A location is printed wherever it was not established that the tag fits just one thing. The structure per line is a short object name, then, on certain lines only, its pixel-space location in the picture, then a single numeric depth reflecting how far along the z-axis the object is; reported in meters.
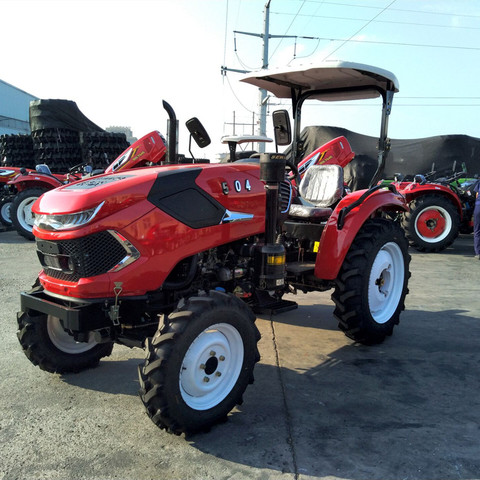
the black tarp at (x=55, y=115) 12.14
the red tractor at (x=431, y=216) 8.52
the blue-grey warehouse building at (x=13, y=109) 39.58
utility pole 21.88
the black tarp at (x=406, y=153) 14.59
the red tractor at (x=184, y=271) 2.46
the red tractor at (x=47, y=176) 8.08
